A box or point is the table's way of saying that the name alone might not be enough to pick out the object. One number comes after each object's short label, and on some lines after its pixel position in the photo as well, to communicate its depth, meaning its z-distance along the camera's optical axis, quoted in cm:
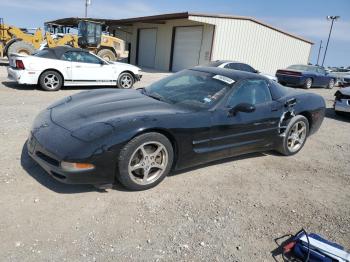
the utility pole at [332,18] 4184
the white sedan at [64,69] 909
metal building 1941
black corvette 316
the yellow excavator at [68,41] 1499
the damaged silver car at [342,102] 895
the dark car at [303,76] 1735
